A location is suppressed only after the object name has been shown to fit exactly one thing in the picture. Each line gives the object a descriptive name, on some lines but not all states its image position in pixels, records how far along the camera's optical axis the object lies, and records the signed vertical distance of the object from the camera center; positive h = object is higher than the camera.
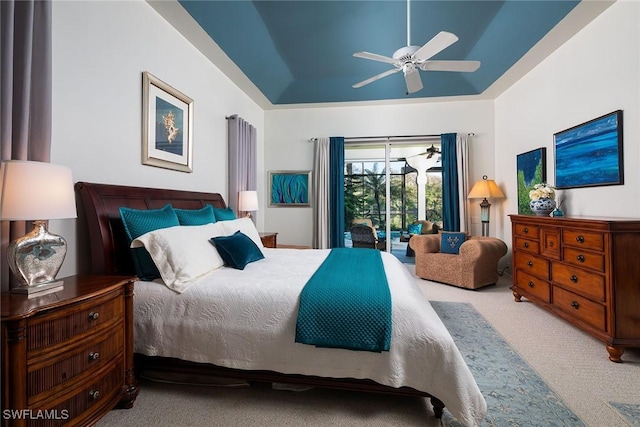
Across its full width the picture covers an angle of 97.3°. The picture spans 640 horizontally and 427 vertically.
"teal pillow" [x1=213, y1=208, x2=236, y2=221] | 3.02 +0.05
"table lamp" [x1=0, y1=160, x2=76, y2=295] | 1.18 +0.03
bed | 1.43 -0.67
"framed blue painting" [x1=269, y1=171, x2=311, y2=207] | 5.23 +0.55
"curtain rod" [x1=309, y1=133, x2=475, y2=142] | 4.93 +1.45
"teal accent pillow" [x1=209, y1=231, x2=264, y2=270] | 2.18 -0.26
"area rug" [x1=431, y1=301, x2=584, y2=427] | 1.53 -1.06
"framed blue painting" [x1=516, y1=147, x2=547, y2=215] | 3.55 +0.63
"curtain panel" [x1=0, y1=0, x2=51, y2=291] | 1.40 +0.70
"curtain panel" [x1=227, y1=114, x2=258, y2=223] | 3.91 +0.87
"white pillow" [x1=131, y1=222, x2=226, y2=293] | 1.78 -0.24
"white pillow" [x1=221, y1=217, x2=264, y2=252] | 2.61 -0.09
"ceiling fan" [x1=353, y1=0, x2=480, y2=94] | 2.29 +1.41
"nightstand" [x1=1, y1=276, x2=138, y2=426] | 1.07 -0.60
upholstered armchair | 3.74 -0.61
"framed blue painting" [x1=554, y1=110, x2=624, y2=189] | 2.52 +0.66
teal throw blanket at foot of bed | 1.46 -0.52
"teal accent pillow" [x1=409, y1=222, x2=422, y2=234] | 5.16 -0.17
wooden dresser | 2.06 -0.46
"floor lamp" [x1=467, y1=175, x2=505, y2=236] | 4.37 +0.39
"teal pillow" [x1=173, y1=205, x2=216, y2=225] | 2.44 +0.02
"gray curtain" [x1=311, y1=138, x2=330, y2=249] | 5.10 +0.52
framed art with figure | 2.46 +0.90
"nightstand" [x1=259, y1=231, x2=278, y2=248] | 3.79 -0.29
